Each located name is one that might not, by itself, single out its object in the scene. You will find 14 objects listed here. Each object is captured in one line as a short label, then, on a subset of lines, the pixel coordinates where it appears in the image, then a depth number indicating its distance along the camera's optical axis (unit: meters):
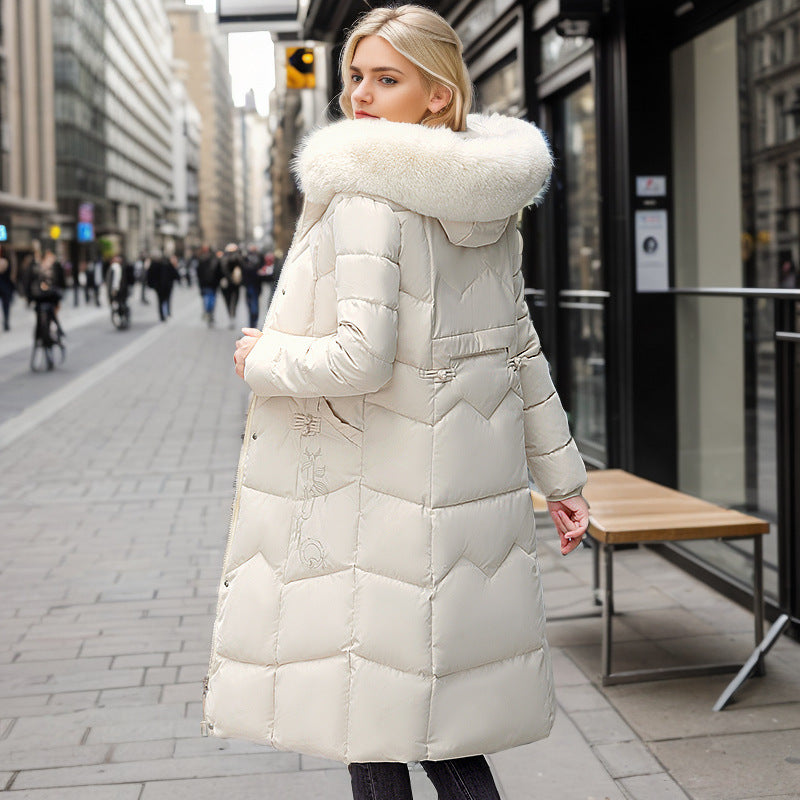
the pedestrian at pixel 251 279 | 24.62
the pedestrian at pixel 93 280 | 37.90
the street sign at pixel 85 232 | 52.66
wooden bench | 3.95
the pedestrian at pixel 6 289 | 25.66
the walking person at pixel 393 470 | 2.13
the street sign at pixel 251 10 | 10.88
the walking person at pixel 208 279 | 26.27
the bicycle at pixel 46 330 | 16.52
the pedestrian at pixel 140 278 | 39.57
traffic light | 11.89
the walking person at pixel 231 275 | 26.06
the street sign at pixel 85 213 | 51.19
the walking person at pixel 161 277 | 28.44
